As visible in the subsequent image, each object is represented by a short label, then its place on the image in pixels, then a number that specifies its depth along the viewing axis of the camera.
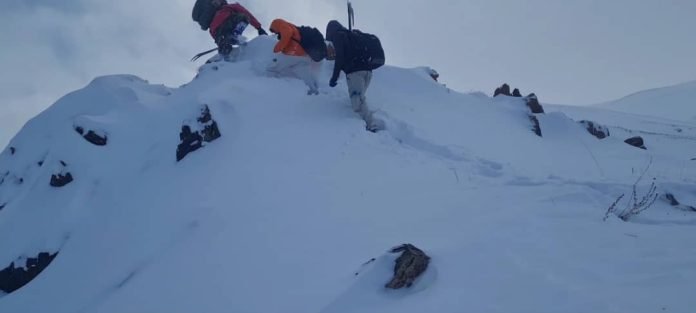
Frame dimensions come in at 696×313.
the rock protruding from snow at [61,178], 8.71
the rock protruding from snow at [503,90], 13.33
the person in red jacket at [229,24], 11.92
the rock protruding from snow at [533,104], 12.19
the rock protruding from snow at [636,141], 11.56
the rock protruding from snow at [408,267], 4.03
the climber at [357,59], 8.48
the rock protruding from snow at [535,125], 11.21
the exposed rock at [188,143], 8.09
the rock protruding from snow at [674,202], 6.11
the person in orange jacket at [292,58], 9.30
